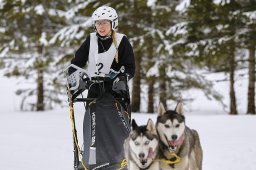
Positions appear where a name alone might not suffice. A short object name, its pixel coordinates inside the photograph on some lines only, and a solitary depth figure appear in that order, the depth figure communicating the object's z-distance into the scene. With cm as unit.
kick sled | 1107
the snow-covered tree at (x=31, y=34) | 3947
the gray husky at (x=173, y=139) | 928
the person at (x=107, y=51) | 1190
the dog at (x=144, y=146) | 911
